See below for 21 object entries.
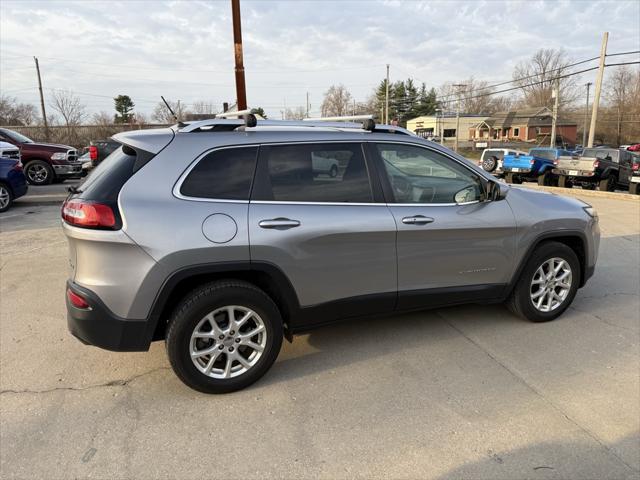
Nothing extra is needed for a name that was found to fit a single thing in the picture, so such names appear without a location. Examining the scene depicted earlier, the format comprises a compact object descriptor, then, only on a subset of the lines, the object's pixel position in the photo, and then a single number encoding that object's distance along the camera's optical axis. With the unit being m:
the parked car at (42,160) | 14.09
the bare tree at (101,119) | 42.17
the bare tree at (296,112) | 72.17
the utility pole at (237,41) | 8.38
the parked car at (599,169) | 16.72
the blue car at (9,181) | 9.50
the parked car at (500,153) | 20.75
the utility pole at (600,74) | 23.55
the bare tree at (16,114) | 43.28
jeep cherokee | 2.82
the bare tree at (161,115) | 45.47
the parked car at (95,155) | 10.48
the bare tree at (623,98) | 62.91
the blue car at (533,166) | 19.00
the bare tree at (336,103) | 81.00
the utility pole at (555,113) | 40.27
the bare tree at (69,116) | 39.19
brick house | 71.00
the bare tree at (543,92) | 66.31
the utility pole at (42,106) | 29.94
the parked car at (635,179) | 15.19
